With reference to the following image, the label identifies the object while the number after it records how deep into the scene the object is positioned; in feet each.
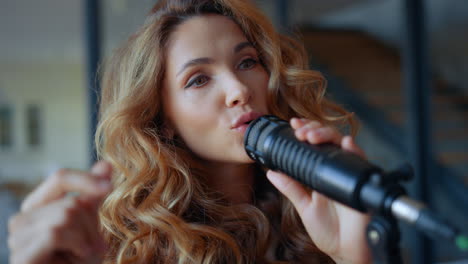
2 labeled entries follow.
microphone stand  1.76
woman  3.14
